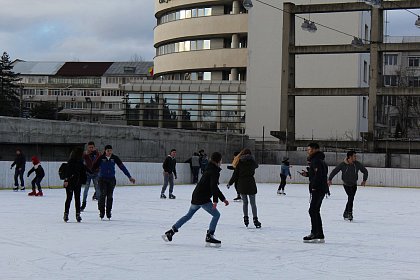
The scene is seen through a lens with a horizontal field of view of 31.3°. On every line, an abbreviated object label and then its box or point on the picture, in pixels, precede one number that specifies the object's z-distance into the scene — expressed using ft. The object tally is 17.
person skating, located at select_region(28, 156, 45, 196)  79.51
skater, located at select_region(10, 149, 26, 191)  87.35
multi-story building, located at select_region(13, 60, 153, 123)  403.34
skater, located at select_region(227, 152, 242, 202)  79.93
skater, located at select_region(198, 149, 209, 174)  120.98
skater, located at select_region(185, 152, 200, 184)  122.72
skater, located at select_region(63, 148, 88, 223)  50.80
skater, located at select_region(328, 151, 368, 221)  57.11
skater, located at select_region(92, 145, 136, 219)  53.62
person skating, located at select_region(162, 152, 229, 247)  39.22
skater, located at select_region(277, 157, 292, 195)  96.68
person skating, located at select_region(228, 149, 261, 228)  49.67
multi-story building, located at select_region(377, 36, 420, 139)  269.85
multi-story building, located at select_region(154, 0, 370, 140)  200.13
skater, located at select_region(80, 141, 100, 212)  61.31
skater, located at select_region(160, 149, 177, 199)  80.84
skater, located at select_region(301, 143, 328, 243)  42.57
